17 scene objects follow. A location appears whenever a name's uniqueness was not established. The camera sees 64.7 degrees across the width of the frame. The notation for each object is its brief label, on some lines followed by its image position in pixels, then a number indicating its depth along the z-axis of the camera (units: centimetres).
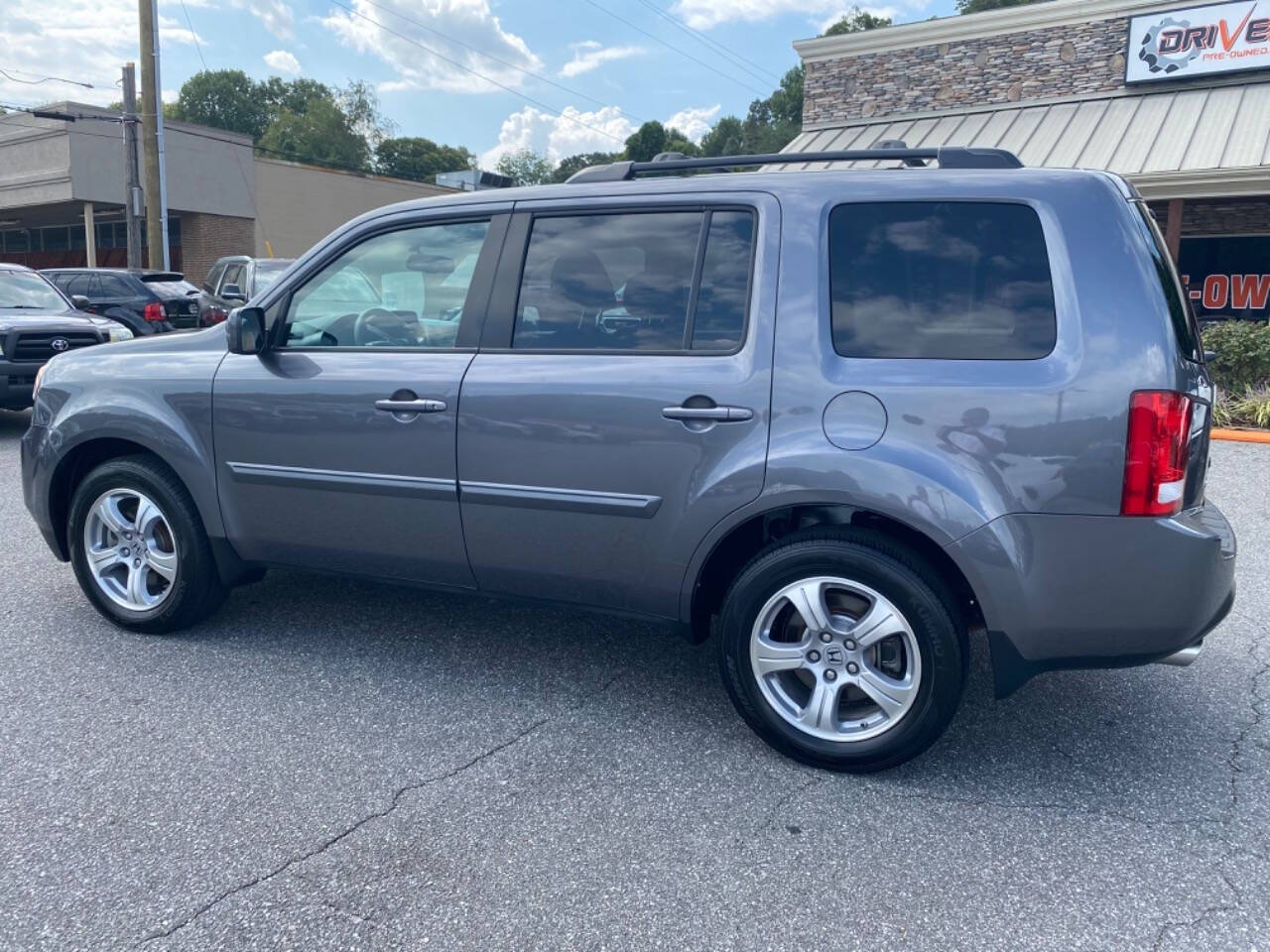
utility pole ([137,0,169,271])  2075
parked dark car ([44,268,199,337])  1608
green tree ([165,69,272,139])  8562
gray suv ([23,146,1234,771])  291
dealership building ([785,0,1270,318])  1420
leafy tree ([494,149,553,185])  9344
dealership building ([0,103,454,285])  3078
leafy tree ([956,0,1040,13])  4828
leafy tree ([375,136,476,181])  8356
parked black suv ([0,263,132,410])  951
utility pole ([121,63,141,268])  2148
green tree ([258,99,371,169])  7500
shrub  1060
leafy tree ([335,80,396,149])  8375
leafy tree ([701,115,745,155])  7731
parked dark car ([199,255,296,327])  1402
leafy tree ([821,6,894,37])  5936
